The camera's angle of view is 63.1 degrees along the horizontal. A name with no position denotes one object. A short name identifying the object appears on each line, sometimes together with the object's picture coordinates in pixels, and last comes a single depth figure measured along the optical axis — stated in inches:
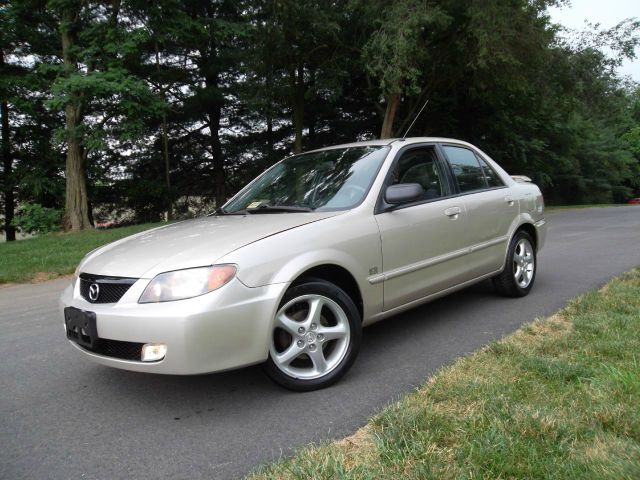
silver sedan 111.4
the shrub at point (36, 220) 639.8
